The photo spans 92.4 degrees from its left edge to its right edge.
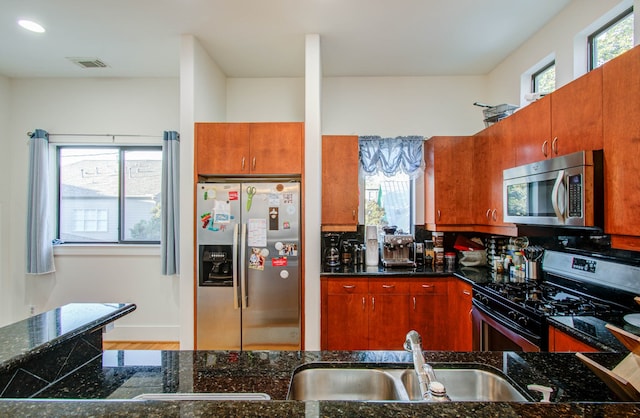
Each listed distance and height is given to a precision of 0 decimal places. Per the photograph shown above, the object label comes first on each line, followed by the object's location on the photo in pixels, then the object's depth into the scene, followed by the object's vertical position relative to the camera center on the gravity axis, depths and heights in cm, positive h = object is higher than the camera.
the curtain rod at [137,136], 359 +92
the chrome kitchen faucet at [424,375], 75 -43
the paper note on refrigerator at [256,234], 269 -17
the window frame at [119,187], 365 +34
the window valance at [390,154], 337 +67
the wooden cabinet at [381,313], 276 -89
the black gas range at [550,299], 170 -54
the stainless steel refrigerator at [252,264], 269 -43
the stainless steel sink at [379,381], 104 -57
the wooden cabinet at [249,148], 279 +61
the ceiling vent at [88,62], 318 +162
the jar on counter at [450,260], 318 -48
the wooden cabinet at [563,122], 164 +57
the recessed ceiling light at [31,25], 255 +161
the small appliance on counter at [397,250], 310 -36
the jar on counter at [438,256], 322 -44
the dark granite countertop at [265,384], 60 -52
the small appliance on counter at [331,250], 315 -38
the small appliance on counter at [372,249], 319 -36
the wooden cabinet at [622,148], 140 +32
